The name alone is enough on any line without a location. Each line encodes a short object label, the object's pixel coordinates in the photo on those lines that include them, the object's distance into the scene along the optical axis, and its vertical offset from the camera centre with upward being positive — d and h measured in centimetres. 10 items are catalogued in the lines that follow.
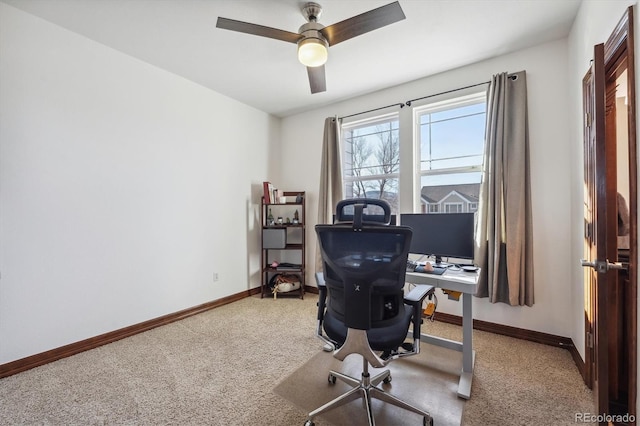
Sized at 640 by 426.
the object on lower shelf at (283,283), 388 -100
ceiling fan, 175 +128
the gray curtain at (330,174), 374 +55
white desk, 183 -53
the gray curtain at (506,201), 249 +11
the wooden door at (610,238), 118 -12
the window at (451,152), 293 +70
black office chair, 138 -44
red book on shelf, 393 +33
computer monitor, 226 -18
